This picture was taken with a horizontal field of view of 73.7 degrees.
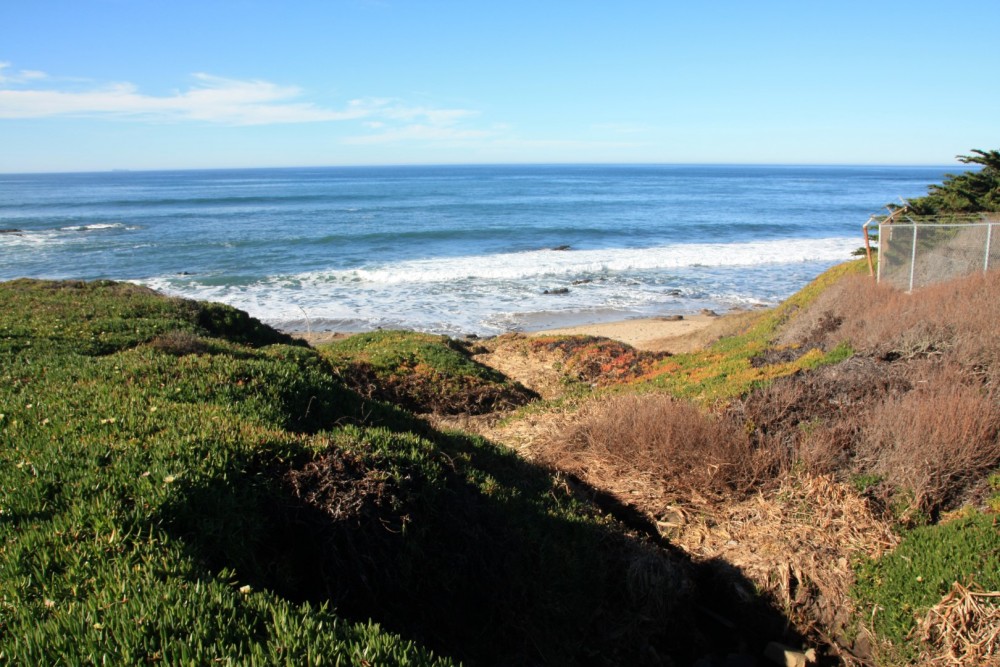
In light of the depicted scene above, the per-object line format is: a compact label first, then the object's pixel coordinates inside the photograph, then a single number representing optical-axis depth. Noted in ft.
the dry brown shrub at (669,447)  23.07
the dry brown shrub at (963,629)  14.99
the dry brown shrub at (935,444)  20.63
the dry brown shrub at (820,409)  22.91
